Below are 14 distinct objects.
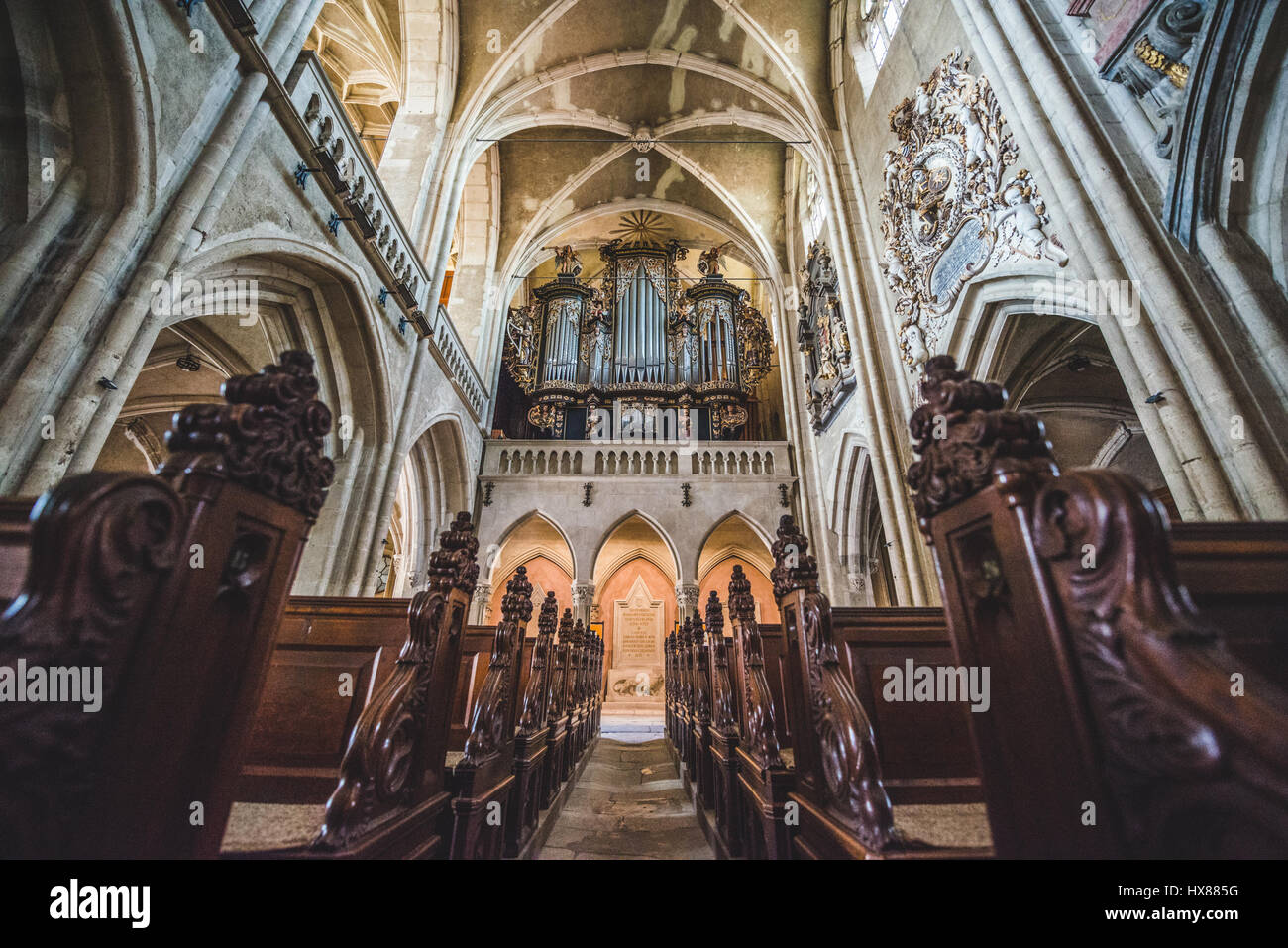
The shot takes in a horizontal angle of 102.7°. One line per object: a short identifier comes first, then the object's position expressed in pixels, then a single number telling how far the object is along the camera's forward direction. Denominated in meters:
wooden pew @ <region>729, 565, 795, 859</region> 1.75
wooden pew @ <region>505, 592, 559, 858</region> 2.36
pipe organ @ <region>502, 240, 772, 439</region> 11.09
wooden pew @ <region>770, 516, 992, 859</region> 1.17
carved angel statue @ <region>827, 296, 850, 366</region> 7.61
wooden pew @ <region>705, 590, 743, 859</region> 2.34
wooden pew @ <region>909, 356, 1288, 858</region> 0.62
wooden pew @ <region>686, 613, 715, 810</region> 3.14
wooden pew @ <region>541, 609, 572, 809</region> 3.23
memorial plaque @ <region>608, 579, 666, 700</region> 11.34
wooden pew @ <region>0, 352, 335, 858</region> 0.67
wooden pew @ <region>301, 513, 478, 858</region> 1.18
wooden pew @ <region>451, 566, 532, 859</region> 1.78
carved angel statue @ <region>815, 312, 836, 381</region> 8.16
